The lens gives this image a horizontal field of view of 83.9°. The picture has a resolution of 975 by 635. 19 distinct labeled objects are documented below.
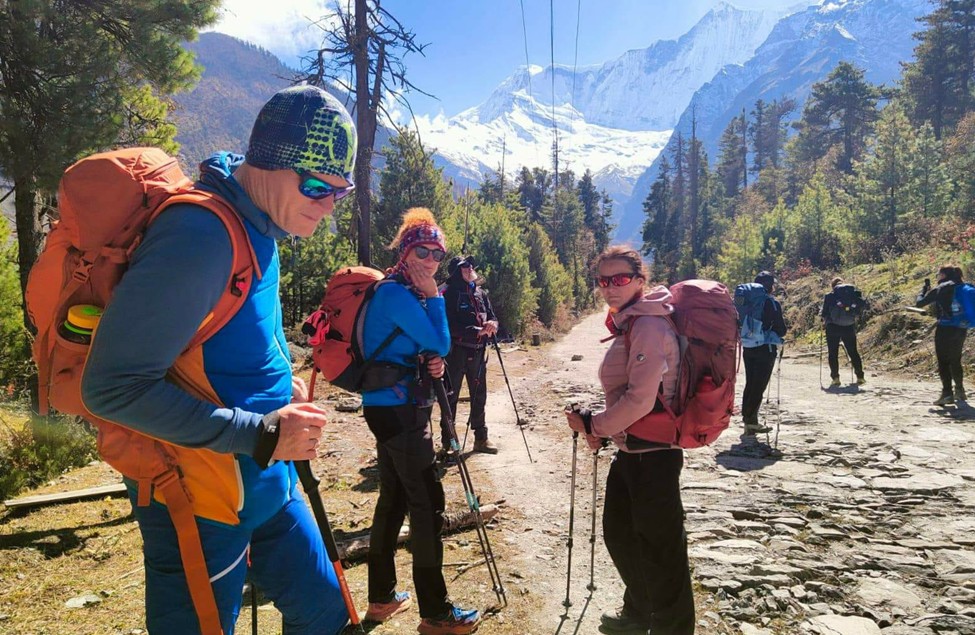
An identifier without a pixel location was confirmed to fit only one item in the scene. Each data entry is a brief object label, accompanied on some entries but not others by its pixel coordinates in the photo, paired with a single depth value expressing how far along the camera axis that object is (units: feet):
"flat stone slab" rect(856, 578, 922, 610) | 12.36
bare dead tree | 34.06
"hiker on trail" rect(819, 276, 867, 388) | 38.37
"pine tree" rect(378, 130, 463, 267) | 63.62
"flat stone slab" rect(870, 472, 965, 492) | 18.94
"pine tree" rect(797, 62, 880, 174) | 166.71
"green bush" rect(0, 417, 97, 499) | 19.83
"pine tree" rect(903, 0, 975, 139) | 137.28
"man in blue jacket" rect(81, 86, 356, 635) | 4.45
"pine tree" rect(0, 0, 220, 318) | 16.90
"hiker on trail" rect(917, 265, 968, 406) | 30.68
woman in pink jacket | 9.45
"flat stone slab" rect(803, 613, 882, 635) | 11.45
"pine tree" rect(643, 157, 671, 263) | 233.96
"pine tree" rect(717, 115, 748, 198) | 251.19
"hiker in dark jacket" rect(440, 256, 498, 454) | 24.27
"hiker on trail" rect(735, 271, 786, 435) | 27.53
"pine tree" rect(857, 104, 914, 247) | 84.02
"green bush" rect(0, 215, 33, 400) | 27.45
